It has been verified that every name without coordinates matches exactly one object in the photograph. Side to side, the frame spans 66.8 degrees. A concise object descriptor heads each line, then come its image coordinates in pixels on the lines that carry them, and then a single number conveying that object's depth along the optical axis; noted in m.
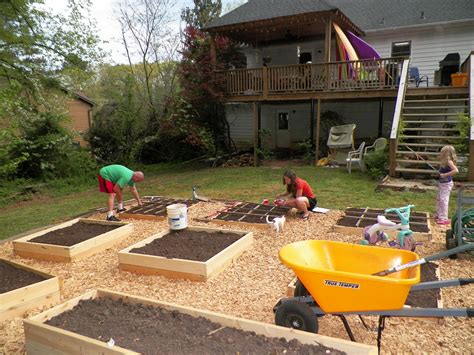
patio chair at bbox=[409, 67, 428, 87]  13.73
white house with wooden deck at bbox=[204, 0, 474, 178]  12.09
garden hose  4.43
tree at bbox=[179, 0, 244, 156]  13.73
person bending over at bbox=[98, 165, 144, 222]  6.89
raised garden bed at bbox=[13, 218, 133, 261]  5.17
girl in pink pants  5.64
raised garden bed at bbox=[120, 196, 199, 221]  7.06
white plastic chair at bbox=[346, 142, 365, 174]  10.79
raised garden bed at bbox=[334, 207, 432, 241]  5.21
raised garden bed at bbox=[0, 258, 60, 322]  3.54
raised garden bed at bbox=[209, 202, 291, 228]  6.36
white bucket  5.41
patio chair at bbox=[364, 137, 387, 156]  10.94
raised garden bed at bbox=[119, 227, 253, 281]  4.26
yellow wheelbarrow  2.49
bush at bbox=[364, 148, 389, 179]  9.60
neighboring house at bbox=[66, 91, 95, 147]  24.86
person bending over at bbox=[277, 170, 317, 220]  6.31
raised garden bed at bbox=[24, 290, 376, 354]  2.49
